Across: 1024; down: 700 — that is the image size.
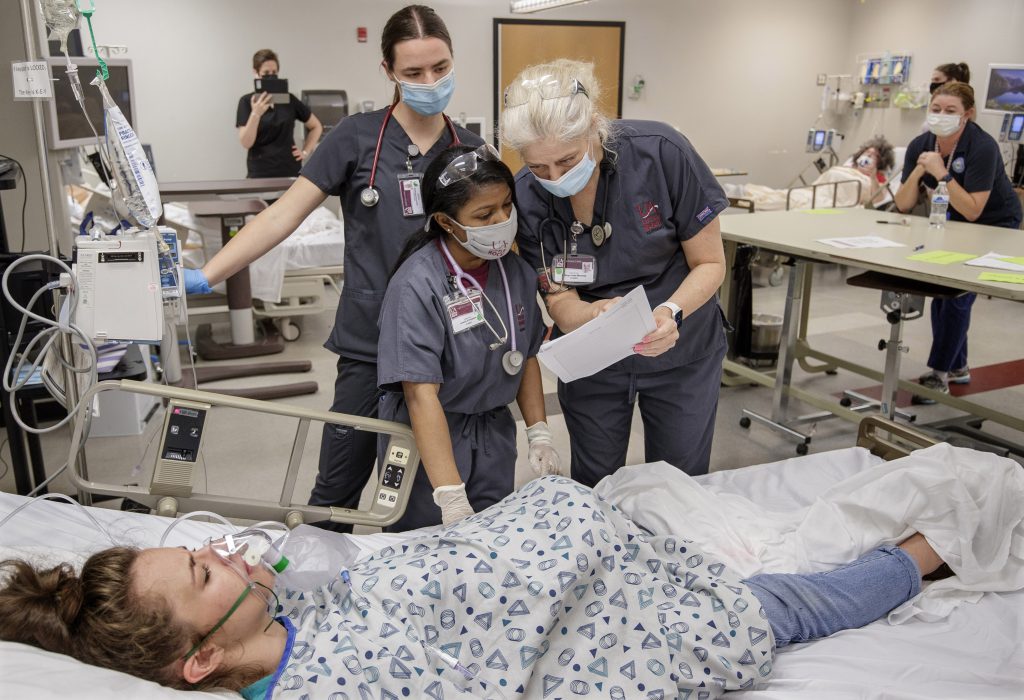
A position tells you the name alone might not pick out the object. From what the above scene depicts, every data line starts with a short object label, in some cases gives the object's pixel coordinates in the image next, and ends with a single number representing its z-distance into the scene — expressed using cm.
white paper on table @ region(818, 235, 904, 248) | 326
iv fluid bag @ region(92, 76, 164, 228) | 162
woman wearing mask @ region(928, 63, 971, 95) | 425
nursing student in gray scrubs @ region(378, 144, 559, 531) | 167
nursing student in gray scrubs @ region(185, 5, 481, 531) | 185
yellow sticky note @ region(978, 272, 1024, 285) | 263
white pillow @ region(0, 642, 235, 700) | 112
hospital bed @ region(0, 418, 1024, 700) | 117
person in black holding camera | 534
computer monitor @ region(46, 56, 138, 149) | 290
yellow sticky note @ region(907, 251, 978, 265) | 294
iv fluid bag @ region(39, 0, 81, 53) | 210
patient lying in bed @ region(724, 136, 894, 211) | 624
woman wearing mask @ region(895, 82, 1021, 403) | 363
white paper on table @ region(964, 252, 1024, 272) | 281
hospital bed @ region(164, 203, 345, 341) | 430
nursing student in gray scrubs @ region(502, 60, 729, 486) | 178
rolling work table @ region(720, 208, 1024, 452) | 287
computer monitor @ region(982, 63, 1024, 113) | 501
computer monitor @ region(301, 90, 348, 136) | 647
